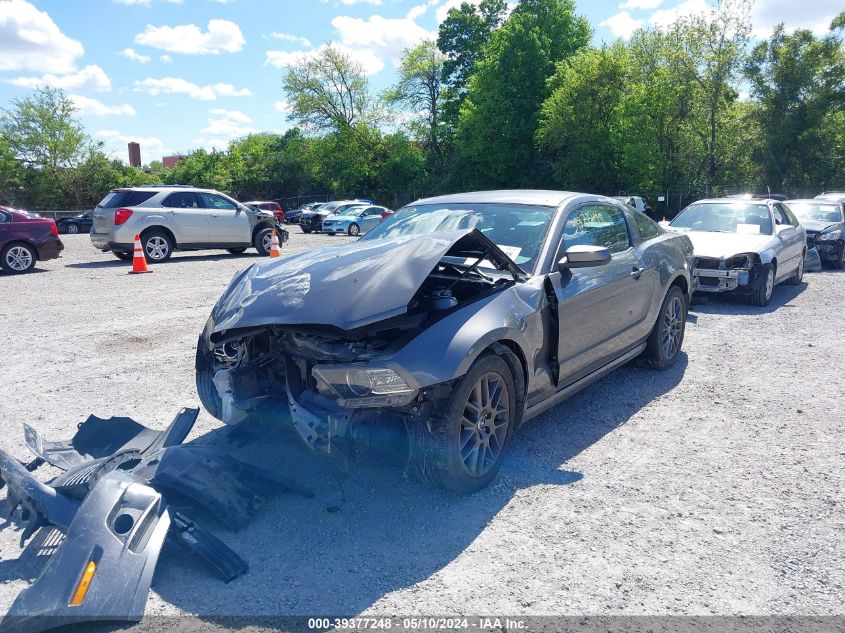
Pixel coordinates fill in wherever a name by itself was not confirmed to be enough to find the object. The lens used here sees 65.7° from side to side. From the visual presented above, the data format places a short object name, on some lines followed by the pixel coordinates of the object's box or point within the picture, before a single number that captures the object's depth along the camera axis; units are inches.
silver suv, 568.1
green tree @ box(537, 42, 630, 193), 1390.3
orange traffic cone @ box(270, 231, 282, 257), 631.8
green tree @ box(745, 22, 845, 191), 1174.3
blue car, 1190.9
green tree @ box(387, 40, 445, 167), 2159.2
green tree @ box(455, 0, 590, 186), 1679.4
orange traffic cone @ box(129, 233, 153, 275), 515.5
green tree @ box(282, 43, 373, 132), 2223.2
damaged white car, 369.1
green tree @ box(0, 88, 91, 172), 1987.0
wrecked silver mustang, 132.3
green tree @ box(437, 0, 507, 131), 2117.4
